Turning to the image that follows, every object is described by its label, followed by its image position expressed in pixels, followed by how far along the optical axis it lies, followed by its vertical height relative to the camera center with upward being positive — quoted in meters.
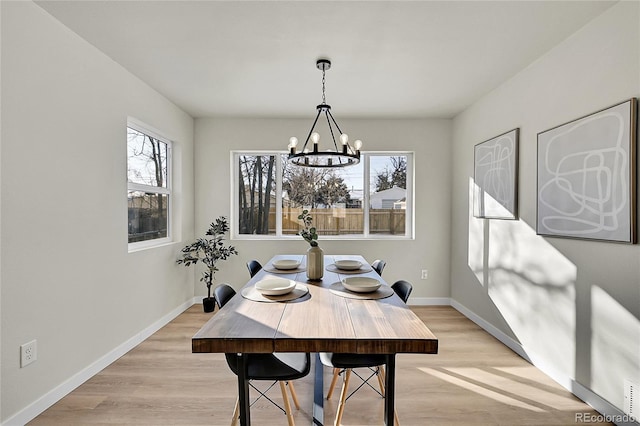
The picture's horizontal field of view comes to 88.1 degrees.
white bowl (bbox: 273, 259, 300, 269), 2.65 -0.44
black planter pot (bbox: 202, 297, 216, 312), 4.11 -1.16
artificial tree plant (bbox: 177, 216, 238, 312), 4.11 -0.54
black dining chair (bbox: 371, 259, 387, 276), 2.92 -0.49
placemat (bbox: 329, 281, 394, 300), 1.91 -0.49
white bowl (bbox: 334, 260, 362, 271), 2.62 -0.43
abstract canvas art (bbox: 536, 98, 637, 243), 1.93 +0.24
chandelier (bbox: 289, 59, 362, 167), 2.49 +0.46
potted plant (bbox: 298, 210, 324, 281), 2.30 -0.34
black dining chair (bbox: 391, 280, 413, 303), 2.25 -0.55
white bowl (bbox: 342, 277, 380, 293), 1.97 -0.45
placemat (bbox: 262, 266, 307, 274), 2.60 -0.48
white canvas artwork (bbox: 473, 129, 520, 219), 3.03 +0.35
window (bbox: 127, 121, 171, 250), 3.25 +0.25
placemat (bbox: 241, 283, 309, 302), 1.85 -0.49
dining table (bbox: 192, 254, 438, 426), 1.35 -0.51
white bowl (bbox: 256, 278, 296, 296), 1.89 -0.46
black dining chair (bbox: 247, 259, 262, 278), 3.05 -0.54
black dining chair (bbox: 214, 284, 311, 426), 1.64 -0.80
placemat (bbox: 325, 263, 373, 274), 2.57 -0.47
